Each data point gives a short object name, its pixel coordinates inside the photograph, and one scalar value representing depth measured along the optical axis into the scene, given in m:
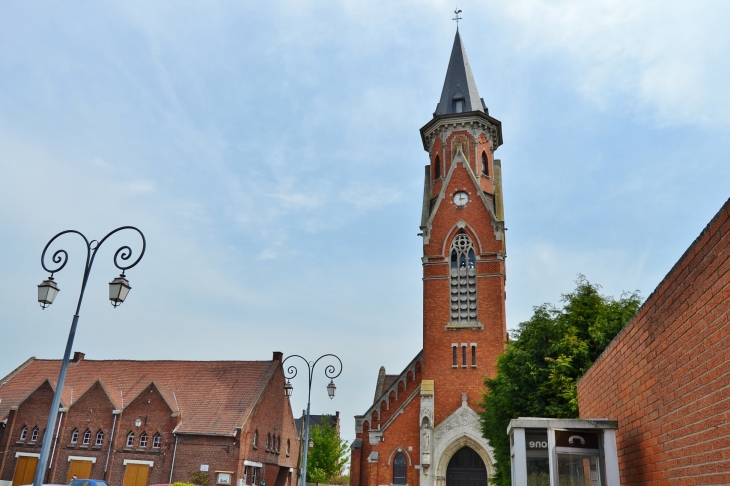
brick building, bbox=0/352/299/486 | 34.38
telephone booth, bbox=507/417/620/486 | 7.87
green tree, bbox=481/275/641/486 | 18.47
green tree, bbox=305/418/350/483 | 51.16
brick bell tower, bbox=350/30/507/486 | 28.75
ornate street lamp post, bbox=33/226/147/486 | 10.94
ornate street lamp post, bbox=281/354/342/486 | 24.04
